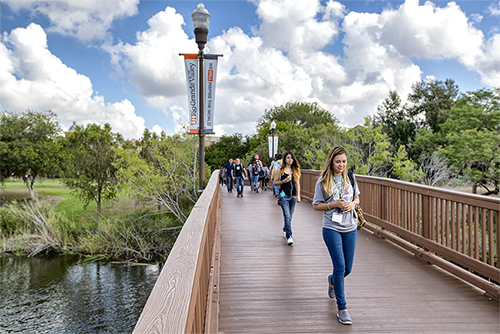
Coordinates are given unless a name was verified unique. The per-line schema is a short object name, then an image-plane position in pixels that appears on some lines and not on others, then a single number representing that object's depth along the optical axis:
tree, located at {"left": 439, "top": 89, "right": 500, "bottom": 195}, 33.22
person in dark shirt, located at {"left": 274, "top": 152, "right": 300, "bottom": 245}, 7.10
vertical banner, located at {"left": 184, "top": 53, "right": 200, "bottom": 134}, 10.28
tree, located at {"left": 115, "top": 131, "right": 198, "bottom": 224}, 26.33
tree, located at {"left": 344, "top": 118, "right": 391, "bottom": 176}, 26.46
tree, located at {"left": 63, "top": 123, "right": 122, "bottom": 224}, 37.00
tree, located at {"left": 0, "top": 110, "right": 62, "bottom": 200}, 37.28
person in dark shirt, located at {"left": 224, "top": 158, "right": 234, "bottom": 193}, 19.11
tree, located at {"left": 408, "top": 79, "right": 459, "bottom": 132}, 50.81
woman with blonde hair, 3.84
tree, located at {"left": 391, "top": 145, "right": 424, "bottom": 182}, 26.45
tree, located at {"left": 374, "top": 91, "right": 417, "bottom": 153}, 49.27
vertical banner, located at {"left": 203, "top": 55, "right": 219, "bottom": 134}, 10.41
